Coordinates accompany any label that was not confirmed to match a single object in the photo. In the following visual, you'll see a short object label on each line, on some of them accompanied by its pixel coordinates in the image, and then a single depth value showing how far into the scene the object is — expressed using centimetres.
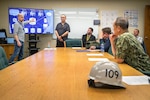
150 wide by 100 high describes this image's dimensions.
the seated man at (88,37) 616
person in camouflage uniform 234
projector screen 650
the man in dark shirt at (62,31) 579
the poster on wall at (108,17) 695
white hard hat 128
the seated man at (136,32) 651
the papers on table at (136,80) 144
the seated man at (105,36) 416
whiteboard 690
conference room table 116
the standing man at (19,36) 519
